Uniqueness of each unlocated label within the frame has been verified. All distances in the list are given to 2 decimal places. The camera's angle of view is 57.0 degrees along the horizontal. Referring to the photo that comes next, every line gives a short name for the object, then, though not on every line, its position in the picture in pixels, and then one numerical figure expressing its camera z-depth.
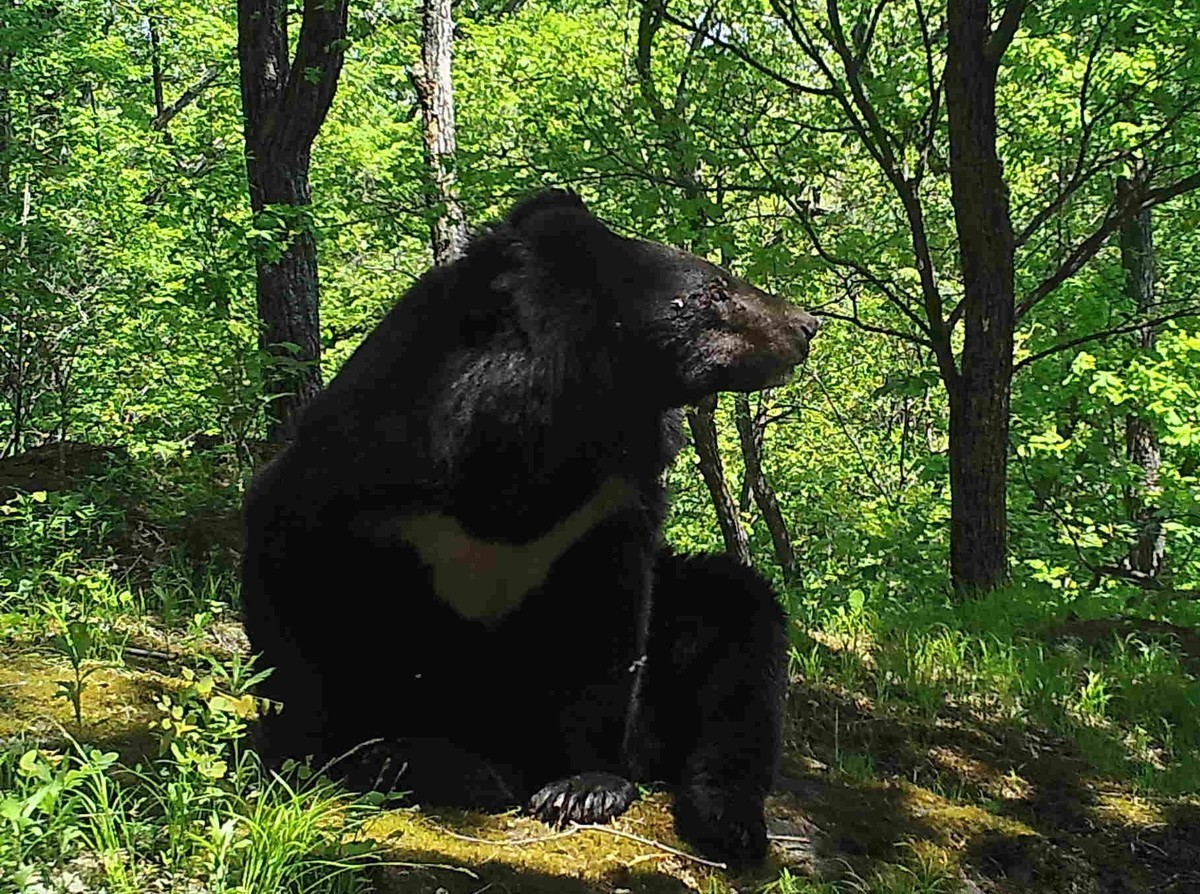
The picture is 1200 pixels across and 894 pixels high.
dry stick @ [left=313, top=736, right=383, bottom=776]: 2.42
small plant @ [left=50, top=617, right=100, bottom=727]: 2.46
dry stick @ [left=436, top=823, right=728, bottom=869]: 2.59
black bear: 2.72
